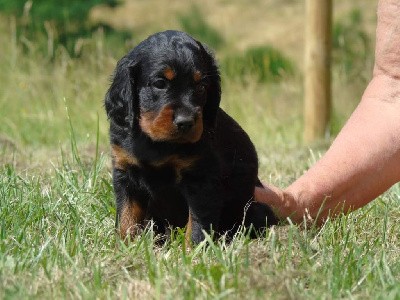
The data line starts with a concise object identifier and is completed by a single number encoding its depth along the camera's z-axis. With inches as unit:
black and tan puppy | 134.0
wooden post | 281.6
